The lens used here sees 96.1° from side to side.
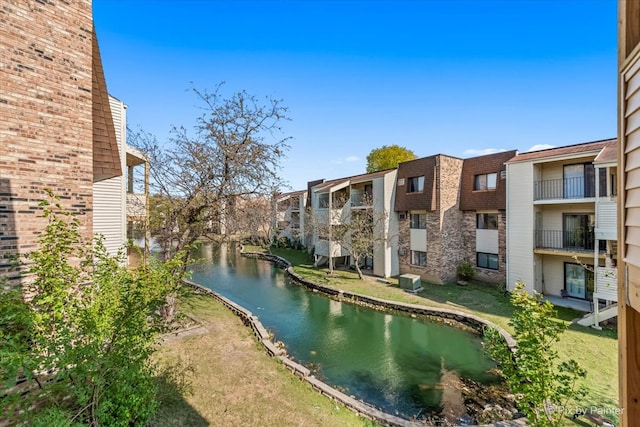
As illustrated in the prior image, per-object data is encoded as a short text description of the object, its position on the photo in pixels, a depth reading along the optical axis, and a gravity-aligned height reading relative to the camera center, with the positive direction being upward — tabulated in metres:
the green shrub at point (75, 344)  2.94 -1.44
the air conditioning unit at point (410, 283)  16.25 -3.77
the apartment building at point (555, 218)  12.98 -0.05
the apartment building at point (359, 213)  19.55 +0.04
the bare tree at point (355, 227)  18.95 -0.75
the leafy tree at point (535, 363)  4.37 -2.33
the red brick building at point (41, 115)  4.25 +1.62
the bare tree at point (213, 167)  11.17 +1.92
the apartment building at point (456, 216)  16.72 +0.04
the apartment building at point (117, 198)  11.55 +0.74
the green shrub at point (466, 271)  17.41 -3.29
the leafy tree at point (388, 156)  39.09 +8.41
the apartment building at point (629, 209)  1.71 +0.05
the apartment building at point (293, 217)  33.09 -0.11
